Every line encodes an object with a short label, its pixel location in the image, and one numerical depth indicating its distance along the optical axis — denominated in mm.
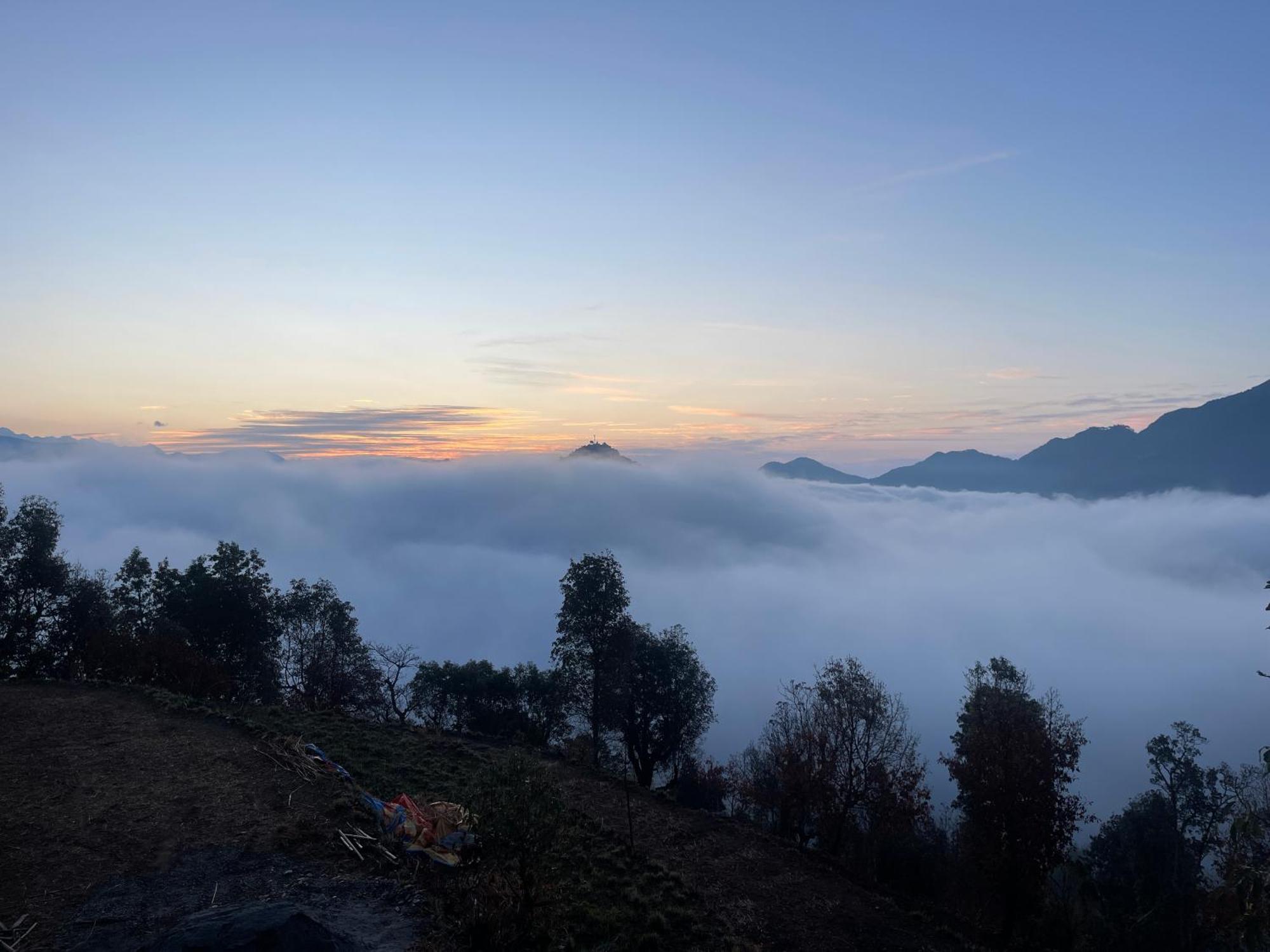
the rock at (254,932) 11359
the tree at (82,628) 36531
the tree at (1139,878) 33031
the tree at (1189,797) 38438
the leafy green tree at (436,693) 48750
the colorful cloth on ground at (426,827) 17891
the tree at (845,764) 30031
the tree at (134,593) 43562
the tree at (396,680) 44062
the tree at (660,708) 43688
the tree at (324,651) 46438
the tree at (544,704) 47844
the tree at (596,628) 40156
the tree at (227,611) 43938
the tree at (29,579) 39094
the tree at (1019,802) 23906
